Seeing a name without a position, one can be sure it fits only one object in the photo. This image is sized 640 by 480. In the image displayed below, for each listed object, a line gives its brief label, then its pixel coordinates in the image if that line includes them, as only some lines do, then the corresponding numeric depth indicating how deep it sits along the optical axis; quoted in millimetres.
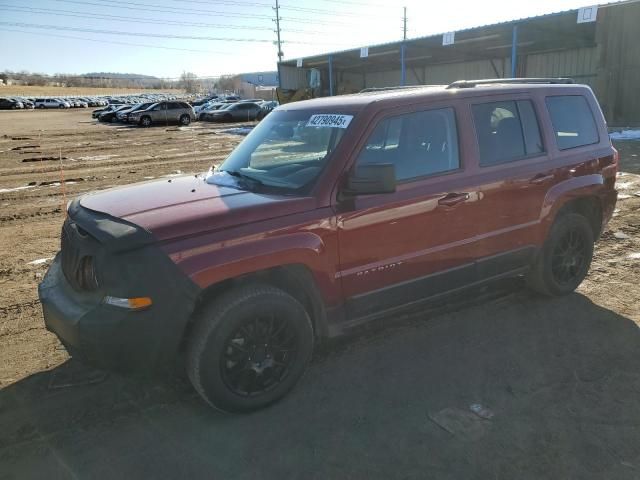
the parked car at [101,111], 40378
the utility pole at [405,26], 72500
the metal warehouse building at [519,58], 21422
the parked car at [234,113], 35438
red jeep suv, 2846
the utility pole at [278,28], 73000
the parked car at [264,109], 36412
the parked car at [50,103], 67500
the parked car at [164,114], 32625
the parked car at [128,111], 33469
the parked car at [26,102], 65000
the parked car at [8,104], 61906
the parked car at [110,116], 37062
